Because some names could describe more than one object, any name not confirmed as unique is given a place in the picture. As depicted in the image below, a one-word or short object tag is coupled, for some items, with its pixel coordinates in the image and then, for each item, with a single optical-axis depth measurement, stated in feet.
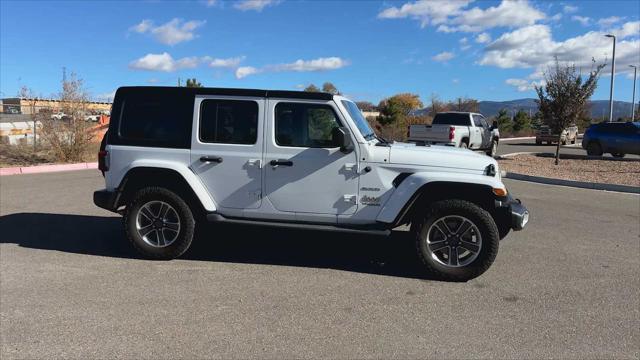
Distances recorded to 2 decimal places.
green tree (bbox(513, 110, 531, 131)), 157.69
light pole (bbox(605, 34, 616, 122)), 95.96
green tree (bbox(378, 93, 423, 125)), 111.34
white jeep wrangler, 16.38
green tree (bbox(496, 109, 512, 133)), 151.64
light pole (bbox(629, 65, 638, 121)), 142.61
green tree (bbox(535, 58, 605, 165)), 57.47
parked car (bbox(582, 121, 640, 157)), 64.64
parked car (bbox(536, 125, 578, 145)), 101.19
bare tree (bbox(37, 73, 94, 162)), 54.19
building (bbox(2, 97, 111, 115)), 55.83
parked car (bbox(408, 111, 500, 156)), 58.08
